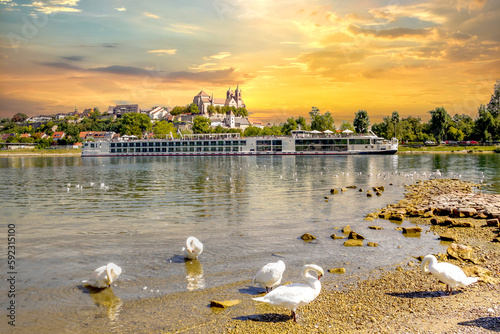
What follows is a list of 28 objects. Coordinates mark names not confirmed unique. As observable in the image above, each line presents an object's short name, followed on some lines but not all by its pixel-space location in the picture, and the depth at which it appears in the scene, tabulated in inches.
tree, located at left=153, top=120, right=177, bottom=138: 6639.3
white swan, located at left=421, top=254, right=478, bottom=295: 335.6
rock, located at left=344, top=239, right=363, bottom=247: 516.4
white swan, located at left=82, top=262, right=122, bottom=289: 379.6
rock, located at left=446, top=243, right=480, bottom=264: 427.0
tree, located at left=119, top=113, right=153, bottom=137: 6771.7
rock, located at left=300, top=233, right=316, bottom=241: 562.3
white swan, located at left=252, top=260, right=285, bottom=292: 353.1
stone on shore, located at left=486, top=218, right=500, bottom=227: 578.7
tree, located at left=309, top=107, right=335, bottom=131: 5762.8
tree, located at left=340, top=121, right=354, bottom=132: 5644.7
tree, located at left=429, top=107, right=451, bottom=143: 4667.8
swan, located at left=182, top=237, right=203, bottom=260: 456.8
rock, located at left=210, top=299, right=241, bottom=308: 331.4
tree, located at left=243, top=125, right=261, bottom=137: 6614.2
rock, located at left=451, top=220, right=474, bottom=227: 598.5
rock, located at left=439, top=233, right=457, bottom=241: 529.7
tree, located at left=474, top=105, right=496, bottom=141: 4083.7
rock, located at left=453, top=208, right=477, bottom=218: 663.8
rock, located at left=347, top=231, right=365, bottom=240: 544.1
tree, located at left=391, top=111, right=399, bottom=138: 5177.2
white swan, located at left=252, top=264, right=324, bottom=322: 298.5
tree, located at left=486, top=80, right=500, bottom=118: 4515.3
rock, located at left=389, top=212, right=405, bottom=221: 681.6
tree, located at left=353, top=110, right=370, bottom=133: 5762.8
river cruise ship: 4042.8
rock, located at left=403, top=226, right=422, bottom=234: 573.9
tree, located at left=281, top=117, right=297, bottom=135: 5860.7
